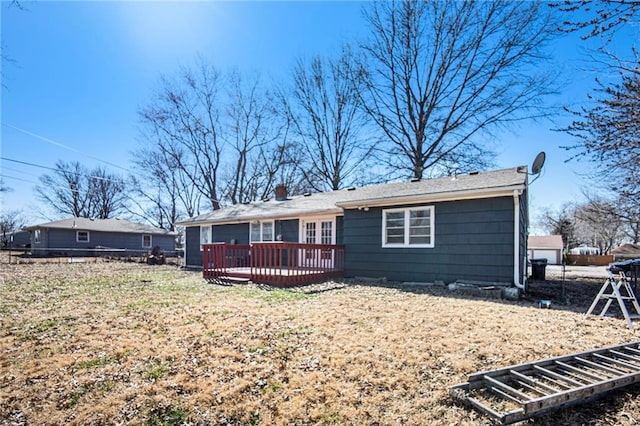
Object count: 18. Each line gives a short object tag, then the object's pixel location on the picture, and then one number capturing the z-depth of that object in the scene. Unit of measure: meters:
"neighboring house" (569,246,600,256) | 44.29
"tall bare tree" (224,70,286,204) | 26.45
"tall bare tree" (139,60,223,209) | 26.11
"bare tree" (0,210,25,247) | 47.01
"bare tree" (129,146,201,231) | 28.83
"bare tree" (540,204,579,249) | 38.58
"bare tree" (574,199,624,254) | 11.55
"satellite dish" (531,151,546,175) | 8.88
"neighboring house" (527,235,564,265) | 34.03
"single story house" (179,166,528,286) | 7.93
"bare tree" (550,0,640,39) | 3.87
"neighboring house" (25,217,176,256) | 26.82
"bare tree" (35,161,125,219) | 38.69
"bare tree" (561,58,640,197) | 5.37
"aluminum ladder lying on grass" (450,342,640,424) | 2.71
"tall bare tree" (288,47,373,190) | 23.25
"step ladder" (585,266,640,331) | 5.09
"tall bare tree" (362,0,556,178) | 17.48
